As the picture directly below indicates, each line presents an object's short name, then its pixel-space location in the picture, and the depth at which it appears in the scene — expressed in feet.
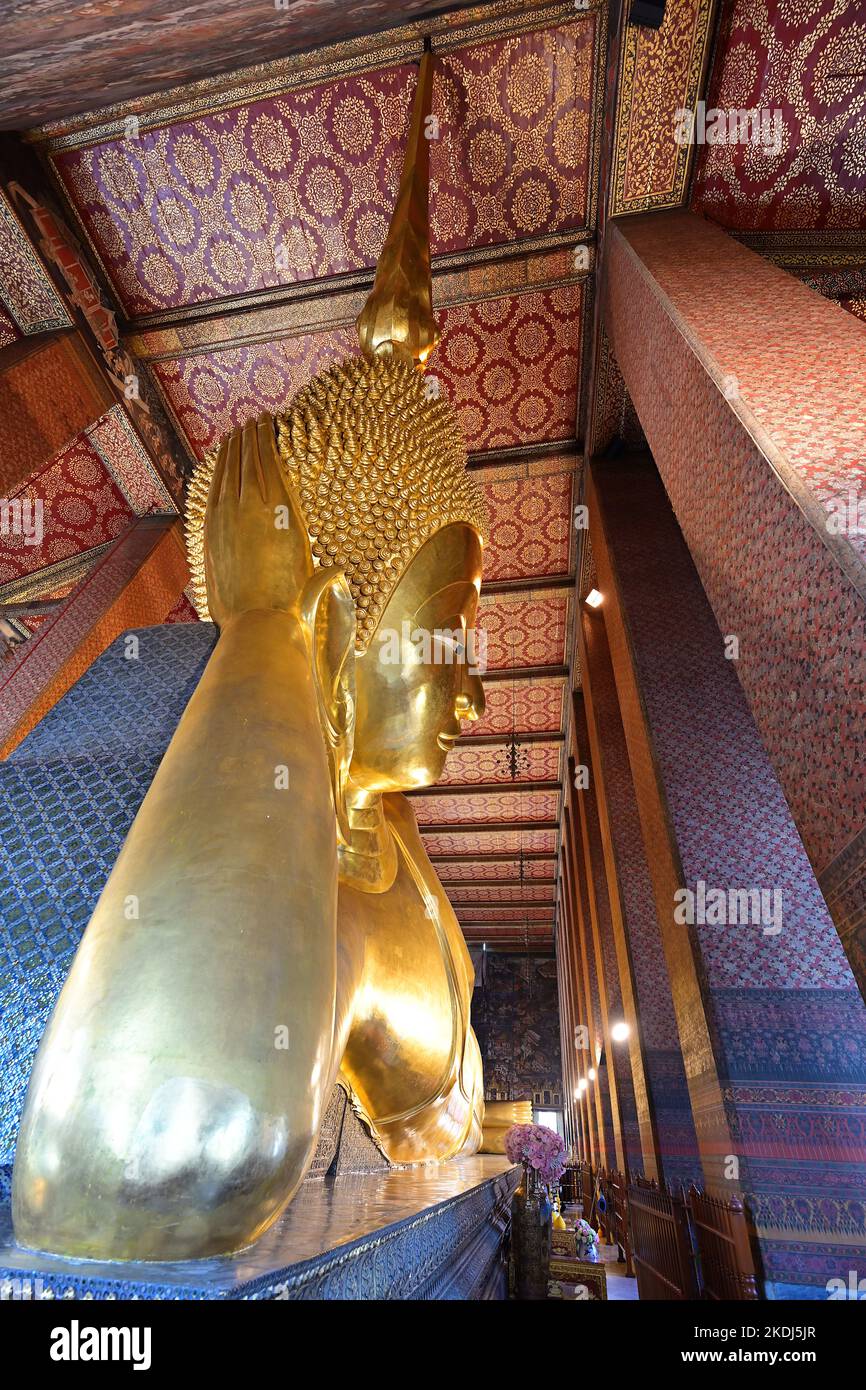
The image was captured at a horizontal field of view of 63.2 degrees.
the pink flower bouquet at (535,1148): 9.07
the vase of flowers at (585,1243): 13.44
